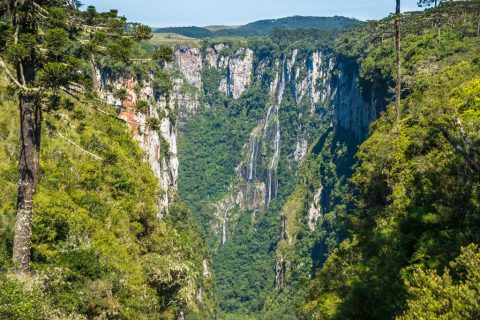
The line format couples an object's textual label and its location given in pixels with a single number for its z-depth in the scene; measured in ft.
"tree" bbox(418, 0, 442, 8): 218.38
